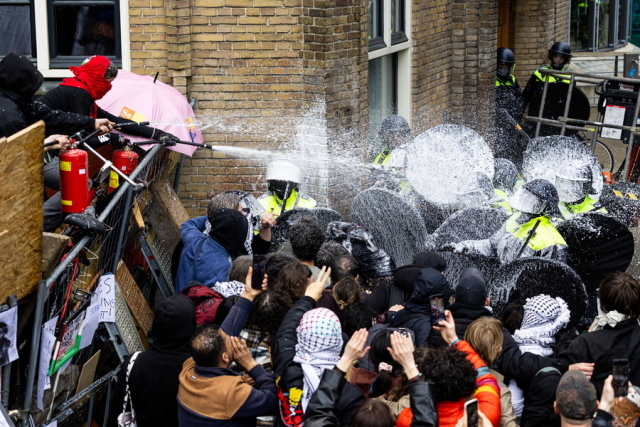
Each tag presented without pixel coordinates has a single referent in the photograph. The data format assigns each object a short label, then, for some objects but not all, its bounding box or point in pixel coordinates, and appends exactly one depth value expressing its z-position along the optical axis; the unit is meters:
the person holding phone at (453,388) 4.44
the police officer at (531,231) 7.12
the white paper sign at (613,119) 12.27
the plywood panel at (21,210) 4.76
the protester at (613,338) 5.13
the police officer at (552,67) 13.58
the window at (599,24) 21.69
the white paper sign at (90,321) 5.69
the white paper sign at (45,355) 5.16
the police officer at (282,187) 8.28
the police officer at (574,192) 8.29
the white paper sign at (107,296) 5.79
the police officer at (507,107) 13.88
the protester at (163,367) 5.21
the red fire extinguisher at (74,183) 5.74
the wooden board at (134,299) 6.70
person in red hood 7.29
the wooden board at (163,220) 8.10
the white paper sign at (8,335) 4.83
